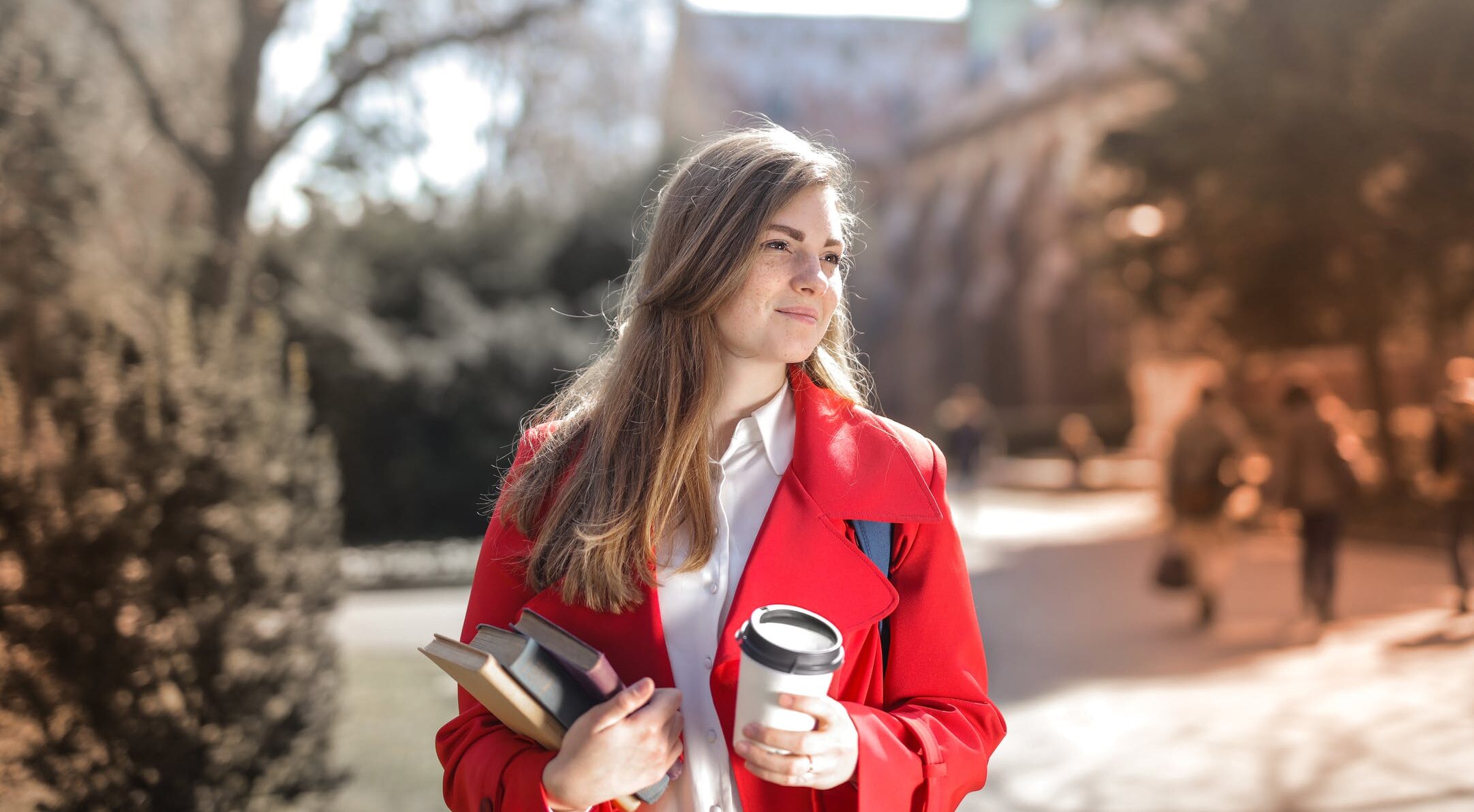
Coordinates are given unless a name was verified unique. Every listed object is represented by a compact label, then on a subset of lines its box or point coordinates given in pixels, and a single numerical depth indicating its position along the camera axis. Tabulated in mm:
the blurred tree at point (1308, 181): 12992
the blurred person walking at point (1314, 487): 10672
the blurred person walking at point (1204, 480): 11070
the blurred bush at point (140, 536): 4480
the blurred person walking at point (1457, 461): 10758
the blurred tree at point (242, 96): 7809
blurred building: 45875
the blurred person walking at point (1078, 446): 30062
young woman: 1881
